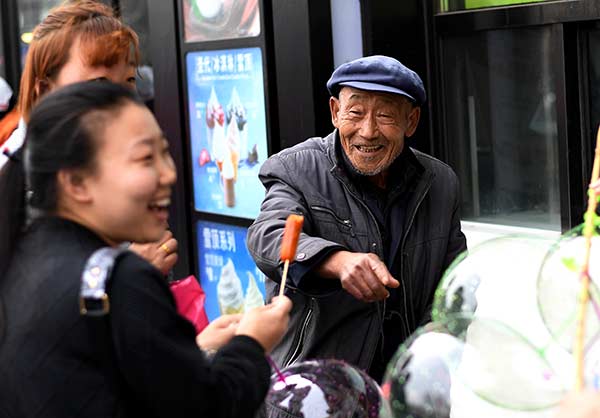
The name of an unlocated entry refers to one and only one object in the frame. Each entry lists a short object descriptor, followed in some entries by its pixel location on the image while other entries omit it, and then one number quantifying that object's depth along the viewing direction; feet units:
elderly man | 11.46
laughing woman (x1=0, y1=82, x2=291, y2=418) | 6.49
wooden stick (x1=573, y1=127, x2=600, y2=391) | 7.05
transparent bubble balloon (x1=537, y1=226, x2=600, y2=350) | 7.73
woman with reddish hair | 10.61
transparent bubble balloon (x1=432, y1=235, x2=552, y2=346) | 8.60
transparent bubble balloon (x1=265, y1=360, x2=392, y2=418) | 8.71
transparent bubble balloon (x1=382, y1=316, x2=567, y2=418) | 7.41
